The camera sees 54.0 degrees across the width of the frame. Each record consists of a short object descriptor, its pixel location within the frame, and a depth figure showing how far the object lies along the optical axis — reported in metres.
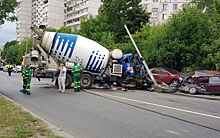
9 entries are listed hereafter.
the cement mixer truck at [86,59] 13.36
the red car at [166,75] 17.95
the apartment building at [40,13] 71.12
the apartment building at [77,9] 61.13
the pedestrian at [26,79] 10.61
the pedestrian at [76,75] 12.14
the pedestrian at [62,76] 12.06
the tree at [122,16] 31.66
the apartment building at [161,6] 49.91
